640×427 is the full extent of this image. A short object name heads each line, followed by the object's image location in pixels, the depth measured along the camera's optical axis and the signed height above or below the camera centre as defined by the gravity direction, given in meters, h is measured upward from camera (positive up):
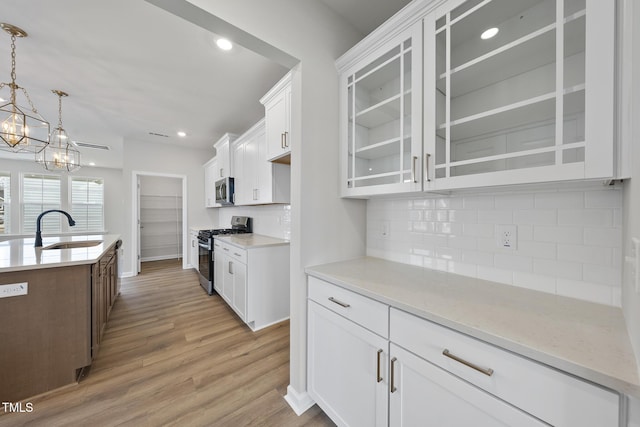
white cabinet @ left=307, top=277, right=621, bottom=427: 0.60 -0.57
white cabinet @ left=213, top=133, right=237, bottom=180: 3.70 +0.95
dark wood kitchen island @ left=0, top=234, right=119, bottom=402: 1.50 -0.75
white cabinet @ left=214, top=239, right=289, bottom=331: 2.44 -0.80
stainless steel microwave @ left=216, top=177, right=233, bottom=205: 3.62 +0.35
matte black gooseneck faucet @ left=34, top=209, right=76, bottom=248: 2.29 -0.25
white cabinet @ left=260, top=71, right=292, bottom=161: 2.03 +0.86
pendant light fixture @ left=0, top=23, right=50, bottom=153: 1.84 +0.75
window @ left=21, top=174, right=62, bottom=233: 5.98 +0.34
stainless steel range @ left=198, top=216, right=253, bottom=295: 3.43 -0.53
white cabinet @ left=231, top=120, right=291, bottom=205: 2.69 +0.49
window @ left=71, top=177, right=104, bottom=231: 6.55 +0.26
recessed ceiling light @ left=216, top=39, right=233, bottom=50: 1.90 +1.41
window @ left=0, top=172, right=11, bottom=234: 5.75 +0.25
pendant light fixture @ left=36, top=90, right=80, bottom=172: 2.88 +0.68
